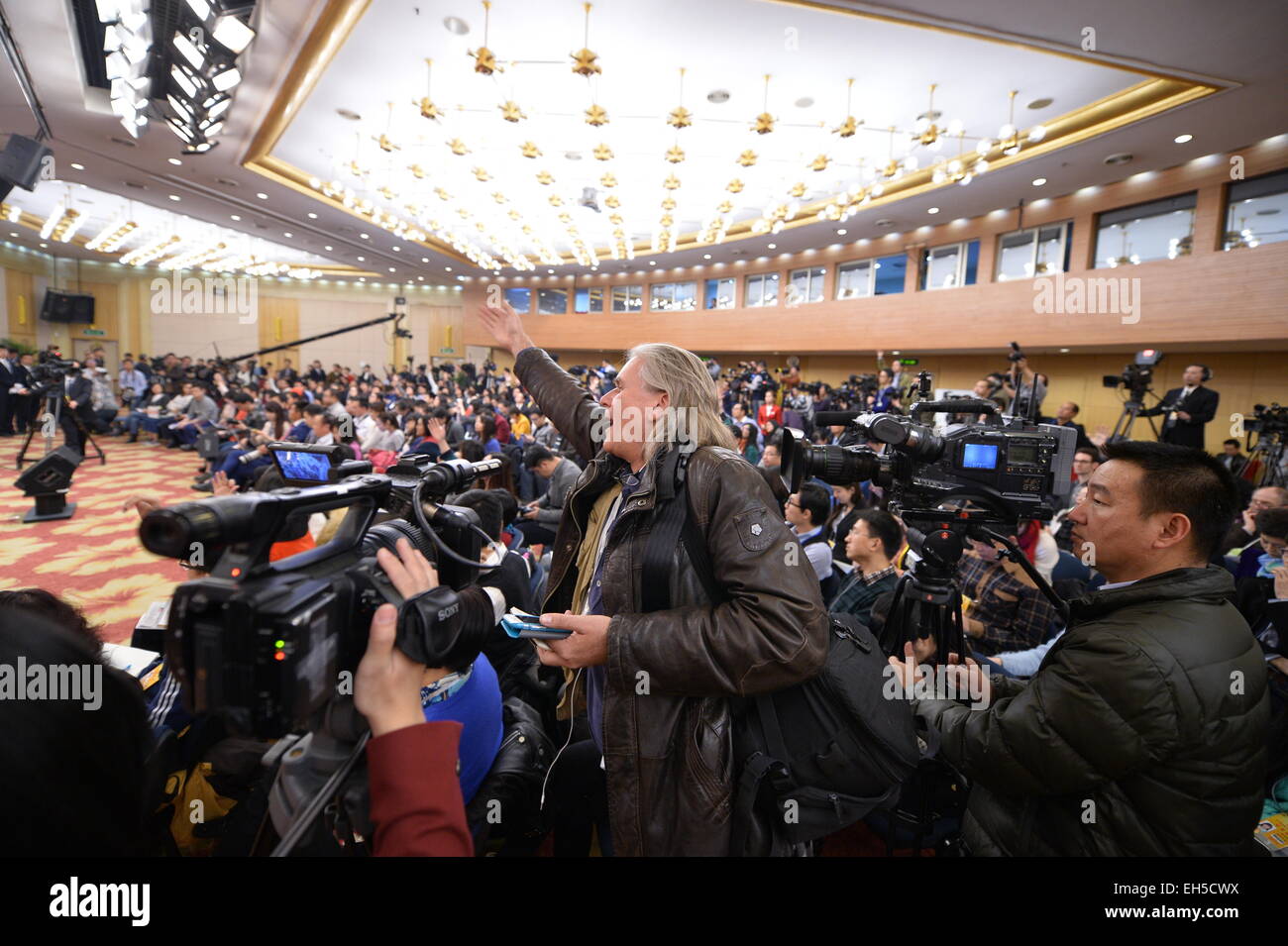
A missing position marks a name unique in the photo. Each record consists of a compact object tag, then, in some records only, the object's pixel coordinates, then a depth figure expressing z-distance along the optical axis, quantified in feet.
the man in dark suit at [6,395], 31.60
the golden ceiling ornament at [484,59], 17.15
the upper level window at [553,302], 65.87
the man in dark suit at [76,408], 22.08
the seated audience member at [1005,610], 7.70
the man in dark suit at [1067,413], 22.41
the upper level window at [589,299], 64.08
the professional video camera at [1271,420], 17.16
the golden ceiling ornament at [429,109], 21.07
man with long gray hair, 3.23
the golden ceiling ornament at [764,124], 21.34
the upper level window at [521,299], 67.36
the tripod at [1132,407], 19.17
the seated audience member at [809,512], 9.94
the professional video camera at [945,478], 5.10
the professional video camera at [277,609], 1.85
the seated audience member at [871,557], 7.93
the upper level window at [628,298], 61.16
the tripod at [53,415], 20.59
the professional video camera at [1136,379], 18.71
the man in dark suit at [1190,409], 19.17
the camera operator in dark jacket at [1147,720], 3.34
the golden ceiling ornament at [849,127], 20.95
